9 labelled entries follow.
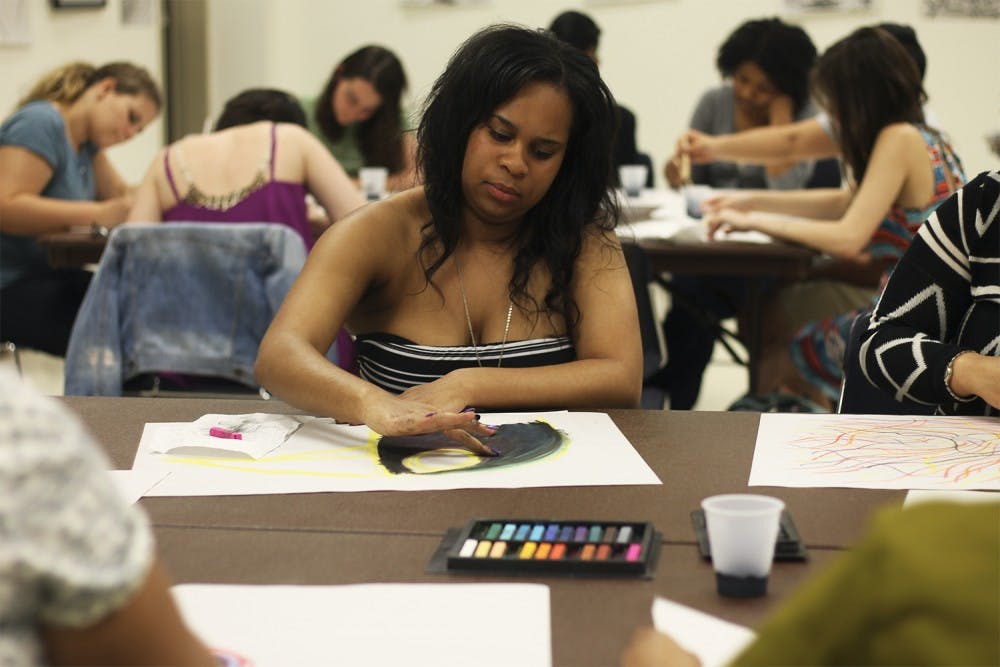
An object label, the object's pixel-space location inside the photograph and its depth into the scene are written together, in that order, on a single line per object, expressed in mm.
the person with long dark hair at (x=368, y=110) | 4852
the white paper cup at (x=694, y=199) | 4023
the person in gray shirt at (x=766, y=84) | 4832
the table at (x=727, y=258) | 3430
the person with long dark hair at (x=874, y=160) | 3223
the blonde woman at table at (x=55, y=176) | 3715
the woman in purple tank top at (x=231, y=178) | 3301
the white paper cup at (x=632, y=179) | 4785
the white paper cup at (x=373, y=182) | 4242
